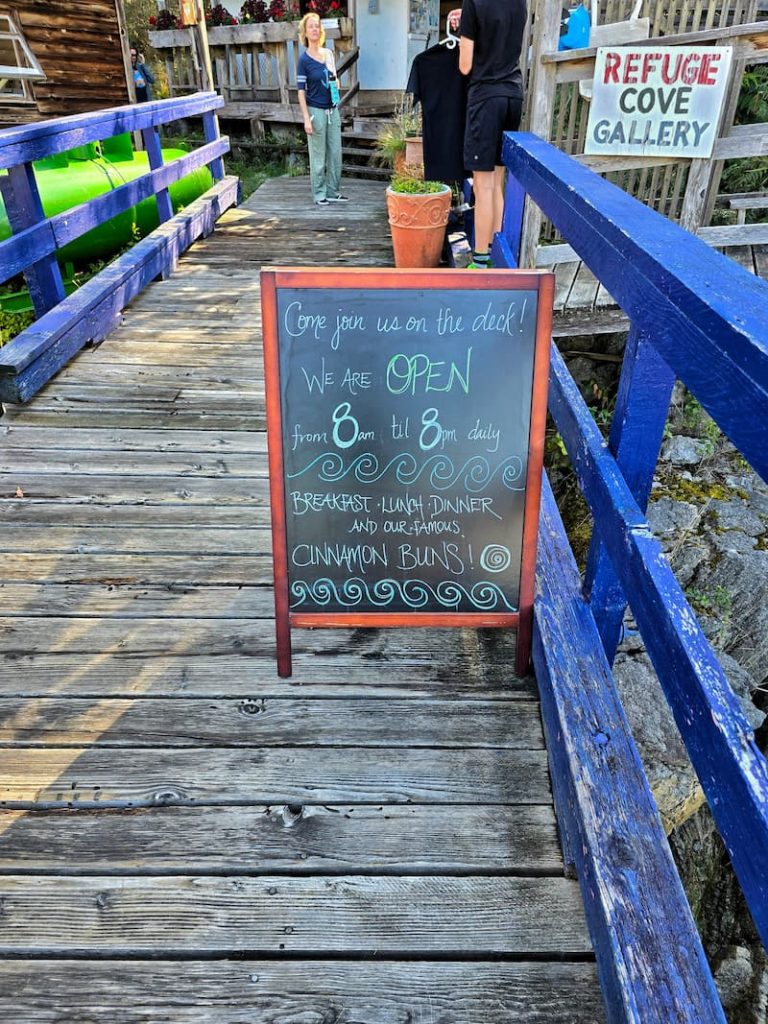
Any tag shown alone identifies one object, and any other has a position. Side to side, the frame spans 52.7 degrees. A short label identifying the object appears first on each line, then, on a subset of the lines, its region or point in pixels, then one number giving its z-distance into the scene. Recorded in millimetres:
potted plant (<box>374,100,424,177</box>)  6438
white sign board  4523
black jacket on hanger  4637
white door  12602
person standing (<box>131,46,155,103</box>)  13719
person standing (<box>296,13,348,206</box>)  7359
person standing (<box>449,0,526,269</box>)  3988
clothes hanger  4530
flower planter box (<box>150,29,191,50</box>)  13986
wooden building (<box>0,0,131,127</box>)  11195
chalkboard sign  1797
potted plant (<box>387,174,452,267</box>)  5156
